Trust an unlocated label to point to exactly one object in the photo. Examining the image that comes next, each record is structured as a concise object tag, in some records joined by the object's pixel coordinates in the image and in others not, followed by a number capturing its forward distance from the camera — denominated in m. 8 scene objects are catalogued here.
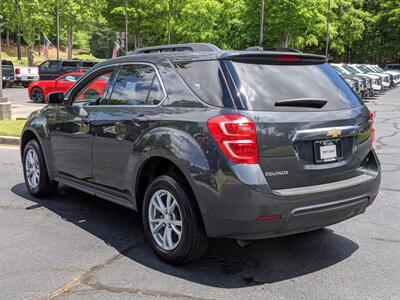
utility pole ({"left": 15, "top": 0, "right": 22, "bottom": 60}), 42.41
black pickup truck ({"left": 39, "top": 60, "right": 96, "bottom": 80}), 30.52
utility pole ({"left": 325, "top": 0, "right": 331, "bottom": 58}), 37.77
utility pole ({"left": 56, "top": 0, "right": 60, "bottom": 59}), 39.78
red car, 21.11
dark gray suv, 3.74
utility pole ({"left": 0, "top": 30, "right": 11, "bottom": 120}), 13.61
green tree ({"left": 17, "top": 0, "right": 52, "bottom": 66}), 41.72
